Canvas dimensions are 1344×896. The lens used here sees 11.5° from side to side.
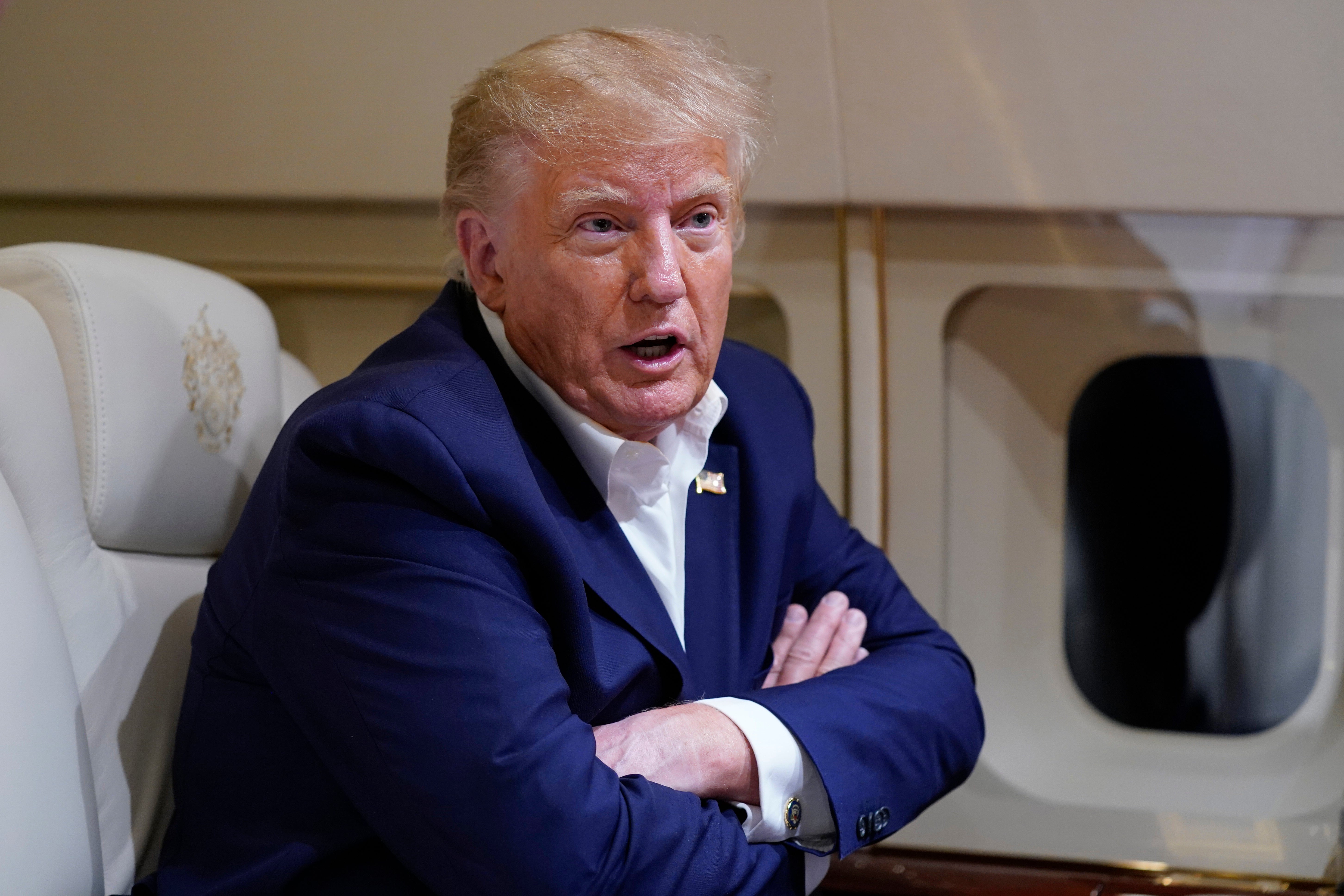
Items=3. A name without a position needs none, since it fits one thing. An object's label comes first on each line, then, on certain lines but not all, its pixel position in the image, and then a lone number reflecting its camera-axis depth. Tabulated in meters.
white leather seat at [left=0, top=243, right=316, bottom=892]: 4.41
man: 4.27
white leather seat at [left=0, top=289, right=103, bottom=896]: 4.30
